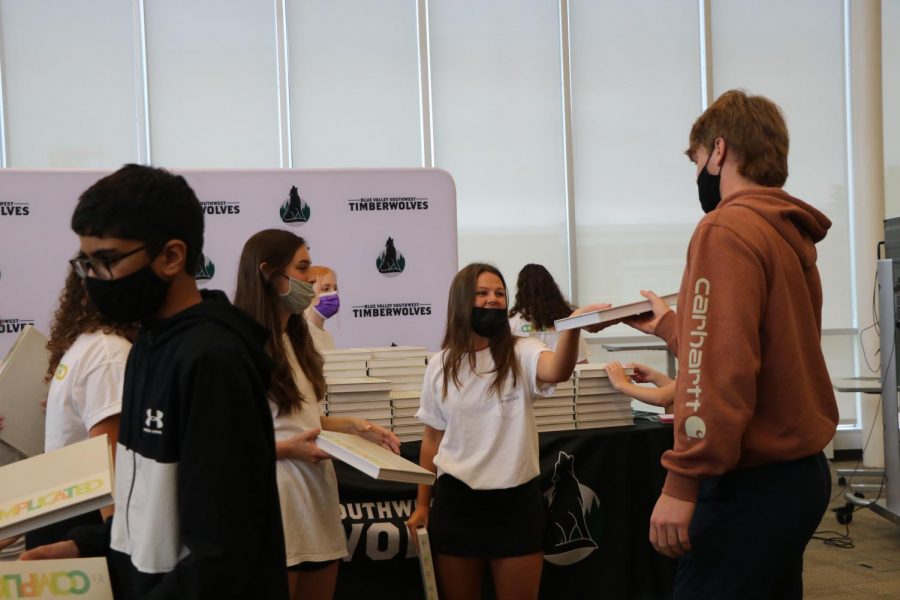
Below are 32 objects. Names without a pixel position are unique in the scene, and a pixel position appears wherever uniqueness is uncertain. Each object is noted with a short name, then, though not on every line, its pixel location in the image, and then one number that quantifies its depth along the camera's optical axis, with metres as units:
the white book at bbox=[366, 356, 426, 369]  3.64
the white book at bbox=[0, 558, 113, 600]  1.33
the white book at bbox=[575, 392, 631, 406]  3.60
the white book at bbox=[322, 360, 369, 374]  3.62
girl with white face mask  2.37
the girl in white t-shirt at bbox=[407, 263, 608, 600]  2.78
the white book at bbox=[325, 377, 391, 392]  3.33
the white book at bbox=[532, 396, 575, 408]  3.56
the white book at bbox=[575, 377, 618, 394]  3.57
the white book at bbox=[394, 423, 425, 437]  3.44
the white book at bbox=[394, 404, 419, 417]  3.44
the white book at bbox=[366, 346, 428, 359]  3.67
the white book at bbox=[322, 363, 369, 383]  3.62
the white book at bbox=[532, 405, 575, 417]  3.55
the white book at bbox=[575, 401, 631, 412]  3.61
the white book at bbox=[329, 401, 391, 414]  3.35
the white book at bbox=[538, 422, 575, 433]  3.56
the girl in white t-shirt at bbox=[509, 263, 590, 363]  4.94
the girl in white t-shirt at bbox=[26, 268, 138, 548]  2.05
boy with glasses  1.18
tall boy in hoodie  1.57
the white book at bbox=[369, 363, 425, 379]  3.63
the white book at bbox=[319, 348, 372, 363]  3.63
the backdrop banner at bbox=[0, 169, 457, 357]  5.27
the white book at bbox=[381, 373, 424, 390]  3.64
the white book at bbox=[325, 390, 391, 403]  3.35
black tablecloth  3.29
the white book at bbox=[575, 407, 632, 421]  3.61
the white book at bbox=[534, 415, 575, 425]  3.56
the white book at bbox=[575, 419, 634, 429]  3.61
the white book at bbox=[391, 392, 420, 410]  3.43
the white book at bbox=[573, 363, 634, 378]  3.54
